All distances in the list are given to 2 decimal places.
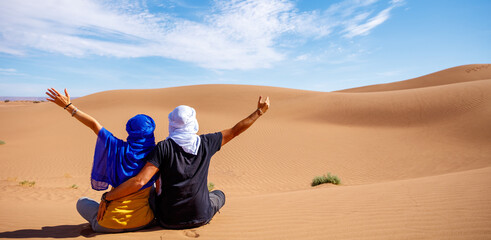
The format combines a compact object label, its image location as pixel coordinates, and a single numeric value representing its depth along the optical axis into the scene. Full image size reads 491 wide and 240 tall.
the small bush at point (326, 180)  8.52
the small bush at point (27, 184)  8.25
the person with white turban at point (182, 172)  2.68
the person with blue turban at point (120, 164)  2.79
